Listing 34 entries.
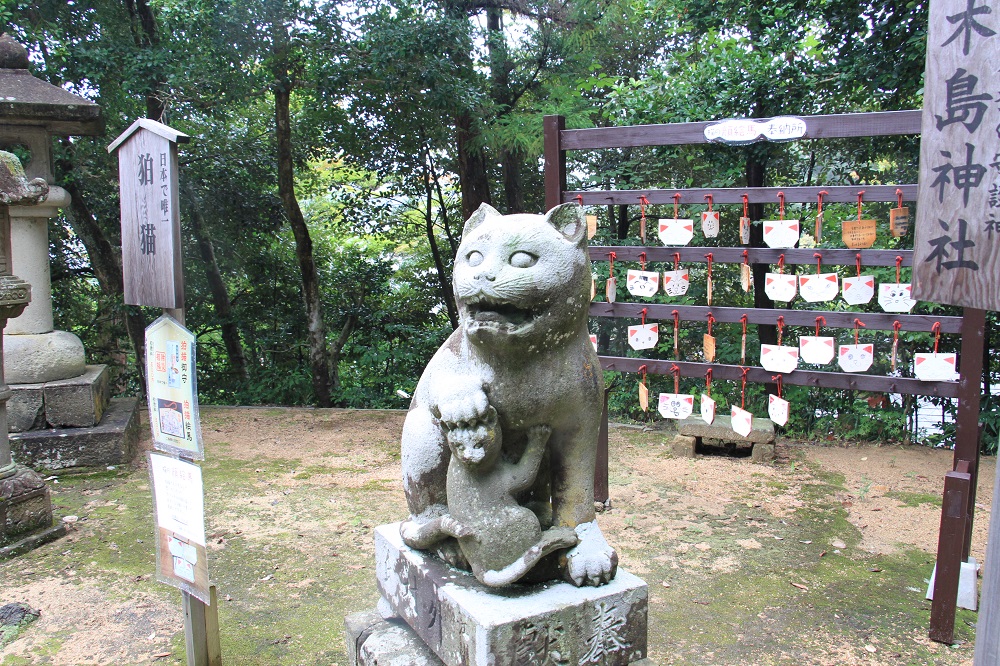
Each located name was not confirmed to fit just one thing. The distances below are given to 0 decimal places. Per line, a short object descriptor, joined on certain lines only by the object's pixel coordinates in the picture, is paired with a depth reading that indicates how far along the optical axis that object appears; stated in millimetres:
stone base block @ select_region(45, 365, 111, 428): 5980
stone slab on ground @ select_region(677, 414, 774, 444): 6250
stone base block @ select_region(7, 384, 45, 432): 5852
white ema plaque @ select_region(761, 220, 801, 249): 4250
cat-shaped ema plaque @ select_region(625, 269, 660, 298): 4617
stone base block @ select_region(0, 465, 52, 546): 4570
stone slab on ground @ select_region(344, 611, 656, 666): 2683
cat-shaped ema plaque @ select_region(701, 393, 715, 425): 4664
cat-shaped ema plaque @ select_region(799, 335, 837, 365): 4188
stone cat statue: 2295
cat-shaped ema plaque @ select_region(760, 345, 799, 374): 4316
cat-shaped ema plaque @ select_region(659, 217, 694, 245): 4465
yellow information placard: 3016
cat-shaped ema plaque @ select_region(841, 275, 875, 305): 4016
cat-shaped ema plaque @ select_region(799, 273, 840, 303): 4117
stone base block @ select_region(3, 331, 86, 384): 5998
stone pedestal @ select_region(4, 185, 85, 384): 6012
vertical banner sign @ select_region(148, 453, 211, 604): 3088
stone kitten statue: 2346
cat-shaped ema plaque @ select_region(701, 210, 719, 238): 4527
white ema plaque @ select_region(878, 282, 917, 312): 3904
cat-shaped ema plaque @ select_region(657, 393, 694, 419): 4676
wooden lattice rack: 3523
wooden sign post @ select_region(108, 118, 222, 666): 3014
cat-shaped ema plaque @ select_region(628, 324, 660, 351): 4744
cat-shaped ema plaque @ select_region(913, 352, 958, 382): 3793
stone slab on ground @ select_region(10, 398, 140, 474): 5816
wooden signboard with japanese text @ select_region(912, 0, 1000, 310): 1605
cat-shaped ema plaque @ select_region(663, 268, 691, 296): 4691
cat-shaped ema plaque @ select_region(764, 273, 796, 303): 4219
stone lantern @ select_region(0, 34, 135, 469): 5688
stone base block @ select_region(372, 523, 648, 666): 2271
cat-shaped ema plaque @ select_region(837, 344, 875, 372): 4059
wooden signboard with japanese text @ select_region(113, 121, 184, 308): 3006
